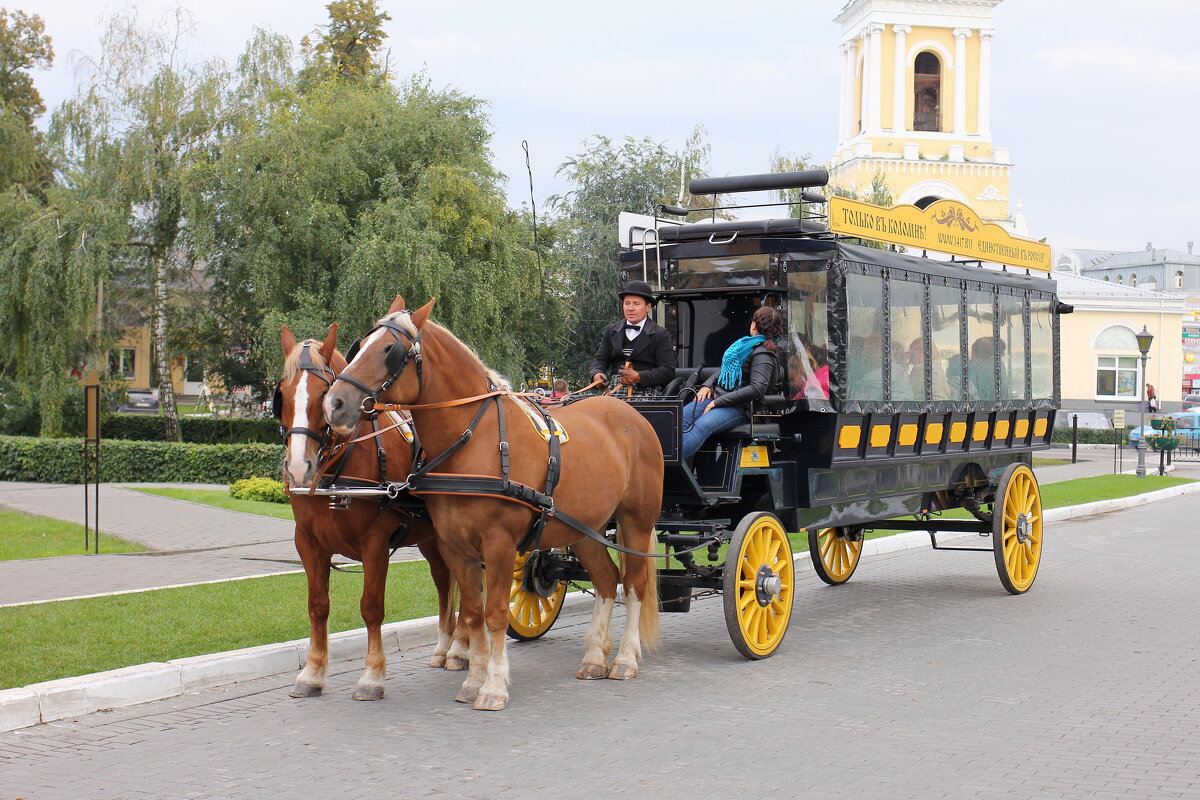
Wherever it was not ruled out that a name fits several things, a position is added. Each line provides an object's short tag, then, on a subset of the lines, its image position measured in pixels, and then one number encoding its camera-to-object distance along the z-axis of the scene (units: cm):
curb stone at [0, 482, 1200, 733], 648
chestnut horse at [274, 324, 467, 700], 674
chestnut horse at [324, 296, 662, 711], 641
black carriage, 850
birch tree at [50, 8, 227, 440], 2691
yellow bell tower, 4862
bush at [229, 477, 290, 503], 1964
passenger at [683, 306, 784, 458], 840
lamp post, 2863
